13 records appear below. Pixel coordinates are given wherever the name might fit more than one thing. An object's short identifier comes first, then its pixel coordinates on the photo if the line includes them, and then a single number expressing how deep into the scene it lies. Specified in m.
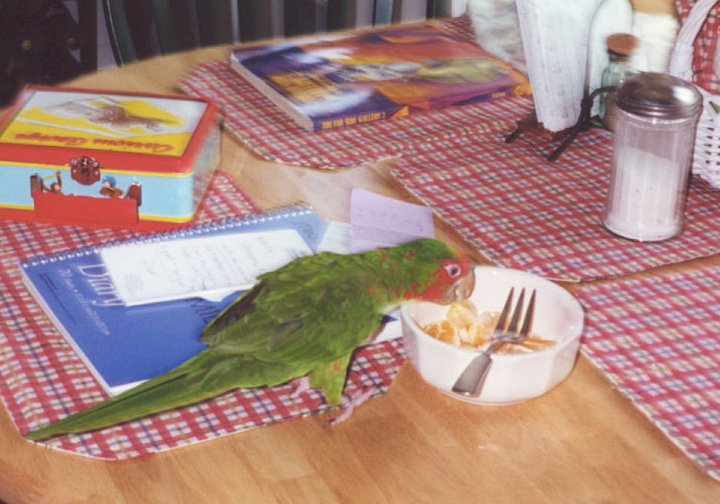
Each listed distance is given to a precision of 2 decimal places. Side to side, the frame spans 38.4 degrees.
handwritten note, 1.09
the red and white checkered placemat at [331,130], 1.44
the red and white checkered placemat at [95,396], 0.90
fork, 0.96
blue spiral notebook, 0.97
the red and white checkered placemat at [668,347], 0.94
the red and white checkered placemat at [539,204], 1.22
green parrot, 0.87
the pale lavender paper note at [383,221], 1.18
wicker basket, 1.30
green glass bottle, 1.47
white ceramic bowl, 0.92
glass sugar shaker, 1.20
